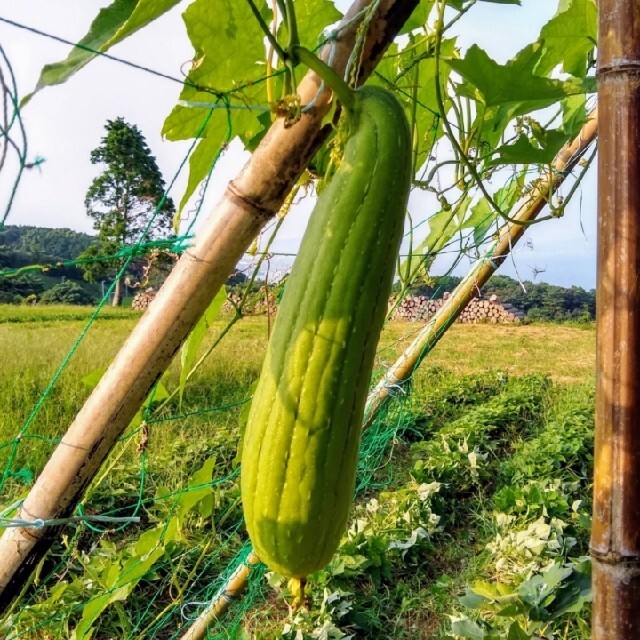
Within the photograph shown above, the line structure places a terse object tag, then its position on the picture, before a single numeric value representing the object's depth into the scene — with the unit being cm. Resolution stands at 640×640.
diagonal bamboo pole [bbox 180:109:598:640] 135
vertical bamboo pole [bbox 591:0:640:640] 46
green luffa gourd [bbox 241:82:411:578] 50
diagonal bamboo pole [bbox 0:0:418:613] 54
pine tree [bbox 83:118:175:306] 1939
